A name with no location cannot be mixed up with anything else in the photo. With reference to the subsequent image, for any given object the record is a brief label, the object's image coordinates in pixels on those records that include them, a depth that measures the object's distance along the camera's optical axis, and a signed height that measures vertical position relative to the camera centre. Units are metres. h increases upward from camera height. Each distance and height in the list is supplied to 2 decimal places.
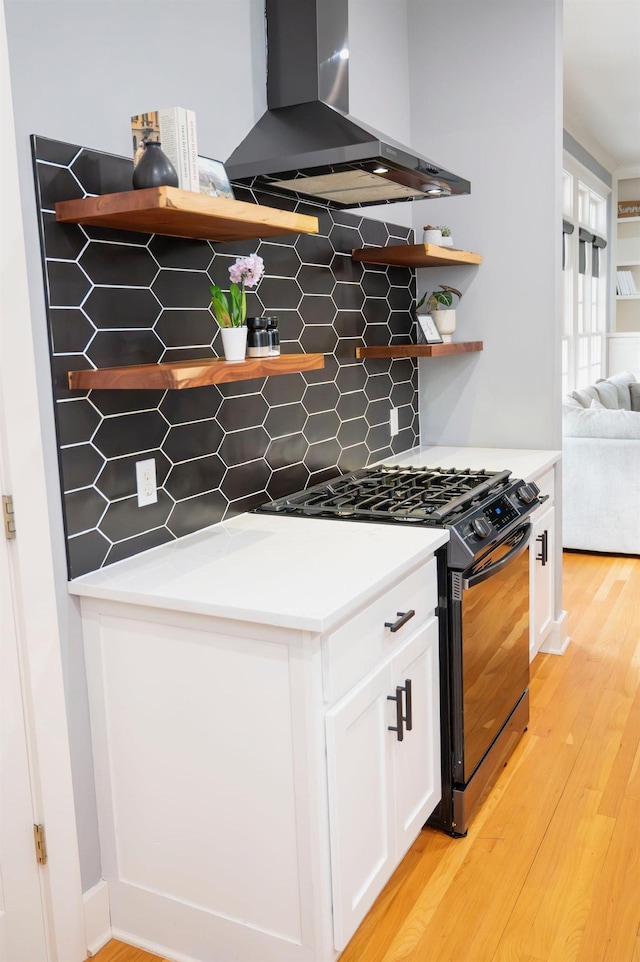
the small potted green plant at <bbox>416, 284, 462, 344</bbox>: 3.40 +0.14
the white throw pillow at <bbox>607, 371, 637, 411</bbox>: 6.42 -0.38
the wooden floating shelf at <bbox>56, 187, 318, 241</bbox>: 1.67 +0.30
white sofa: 4.65 -0.79
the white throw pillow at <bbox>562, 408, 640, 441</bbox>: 4.64 -0.48
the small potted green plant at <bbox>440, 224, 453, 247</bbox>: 3.30 +0.43
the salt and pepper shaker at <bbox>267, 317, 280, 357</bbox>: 2.13 +0.04
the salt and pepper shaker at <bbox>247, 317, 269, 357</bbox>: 2.11 +0.04
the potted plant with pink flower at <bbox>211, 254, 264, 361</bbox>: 2.02 +0.11
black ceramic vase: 1.71 +0.38
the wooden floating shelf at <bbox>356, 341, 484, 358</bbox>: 3.10 -0.02
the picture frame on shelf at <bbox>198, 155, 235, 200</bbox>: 2.08 +0.45
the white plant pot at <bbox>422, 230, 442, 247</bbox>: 3.21 +0.42
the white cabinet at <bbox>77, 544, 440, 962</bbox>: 1.65 -0.89
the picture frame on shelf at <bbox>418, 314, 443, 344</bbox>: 3.33 +0.06
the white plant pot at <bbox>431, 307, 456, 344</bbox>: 3.39 +0.10
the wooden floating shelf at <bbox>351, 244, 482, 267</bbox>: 2.99 +0.34
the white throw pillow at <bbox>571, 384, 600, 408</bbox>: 5.34 -0.37
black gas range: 2.17 -0.70
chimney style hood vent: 2.20 +0.58
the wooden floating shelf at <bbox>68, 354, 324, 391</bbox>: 1.71 -0.04
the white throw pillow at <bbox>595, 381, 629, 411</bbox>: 5.90 -0.41
